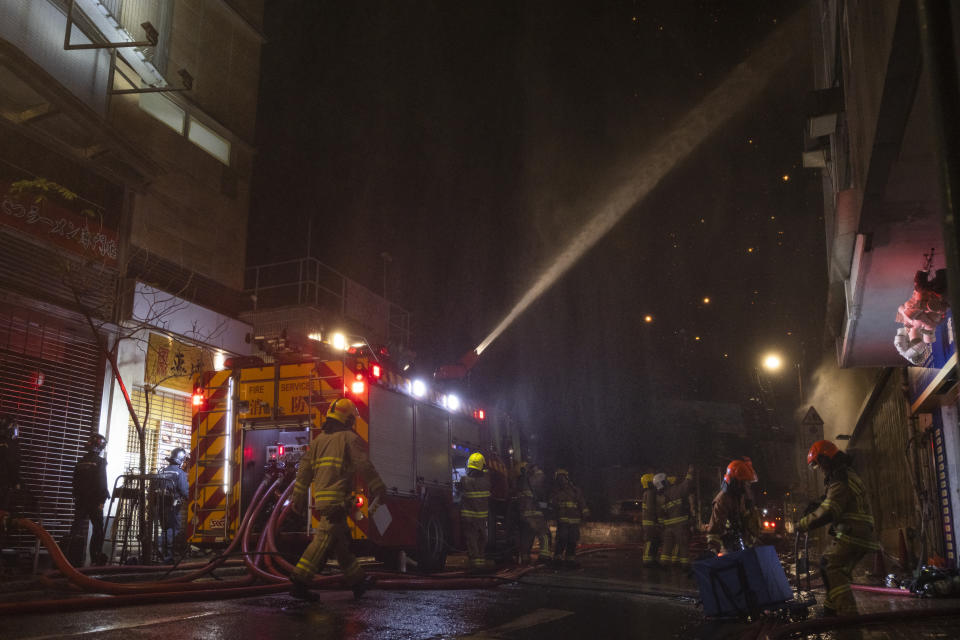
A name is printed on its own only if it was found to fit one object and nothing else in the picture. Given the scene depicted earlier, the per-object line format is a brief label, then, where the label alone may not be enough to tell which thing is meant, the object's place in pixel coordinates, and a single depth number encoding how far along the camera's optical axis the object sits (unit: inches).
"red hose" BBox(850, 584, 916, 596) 332.2
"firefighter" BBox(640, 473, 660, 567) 483.5
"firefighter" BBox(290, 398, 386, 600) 250.8
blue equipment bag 244.2
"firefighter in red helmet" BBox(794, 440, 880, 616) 244.2
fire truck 366.6
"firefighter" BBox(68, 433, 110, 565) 394.6
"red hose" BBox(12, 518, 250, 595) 231.6
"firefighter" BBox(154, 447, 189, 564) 417.7
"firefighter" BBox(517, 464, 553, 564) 477.1
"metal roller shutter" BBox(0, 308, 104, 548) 419.8
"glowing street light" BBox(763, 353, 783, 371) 993.5
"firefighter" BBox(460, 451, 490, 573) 412.5
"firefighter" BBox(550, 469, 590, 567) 514.3
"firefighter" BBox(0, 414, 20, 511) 346.6
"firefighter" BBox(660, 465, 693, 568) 459.8
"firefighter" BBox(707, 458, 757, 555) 327.0
